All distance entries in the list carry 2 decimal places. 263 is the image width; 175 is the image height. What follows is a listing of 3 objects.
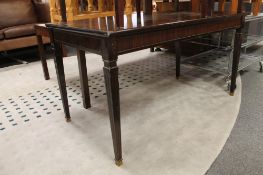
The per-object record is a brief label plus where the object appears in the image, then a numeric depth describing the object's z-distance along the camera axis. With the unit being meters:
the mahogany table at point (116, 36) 0.90
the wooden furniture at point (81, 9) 2.34
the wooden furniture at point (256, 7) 2.21
